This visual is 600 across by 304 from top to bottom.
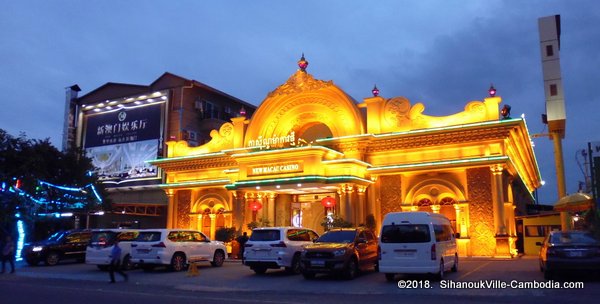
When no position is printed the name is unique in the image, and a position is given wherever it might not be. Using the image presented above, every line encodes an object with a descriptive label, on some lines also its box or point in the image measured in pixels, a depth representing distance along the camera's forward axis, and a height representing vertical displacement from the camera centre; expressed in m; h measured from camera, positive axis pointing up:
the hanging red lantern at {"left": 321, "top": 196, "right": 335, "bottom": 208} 25.86 +1.50
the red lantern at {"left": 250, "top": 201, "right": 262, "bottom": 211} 28.09 +1.41
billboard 40.81 +7.05
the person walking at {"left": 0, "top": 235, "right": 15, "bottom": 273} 19.31 -0.81
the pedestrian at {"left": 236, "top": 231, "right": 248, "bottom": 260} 23.57 -0.40
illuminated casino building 24.38 +3.41
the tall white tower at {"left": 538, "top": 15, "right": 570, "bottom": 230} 30.56 +8.55
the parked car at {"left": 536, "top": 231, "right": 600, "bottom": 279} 12.92 -0.55
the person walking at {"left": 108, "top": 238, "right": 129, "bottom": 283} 15.45 -0.90
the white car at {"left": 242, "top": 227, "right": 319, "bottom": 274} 17.19 -0.59
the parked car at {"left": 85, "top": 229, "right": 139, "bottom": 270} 19.50 -0.63
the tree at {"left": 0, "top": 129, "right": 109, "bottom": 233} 25.11 +2.76
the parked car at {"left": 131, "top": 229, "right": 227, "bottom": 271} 18.48 -0.63
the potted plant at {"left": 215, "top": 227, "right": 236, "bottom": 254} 27.09 -0.20
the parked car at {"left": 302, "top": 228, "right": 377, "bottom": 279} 15.04 -0.66
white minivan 13.85 -0.37
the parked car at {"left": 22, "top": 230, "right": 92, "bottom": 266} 22.69 -0.75
